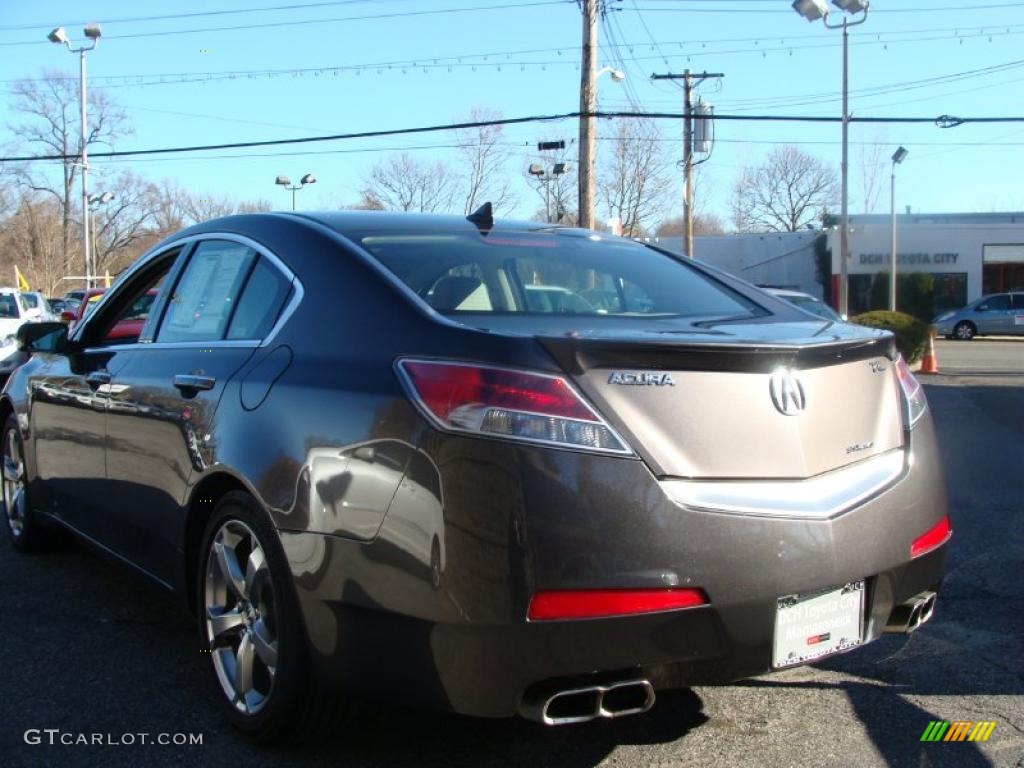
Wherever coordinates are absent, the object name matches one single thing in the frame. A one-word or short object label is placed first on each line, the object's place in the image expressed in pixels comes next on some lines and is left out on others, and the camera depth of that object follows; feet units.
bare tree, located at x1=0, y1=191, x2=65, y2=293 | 239.71
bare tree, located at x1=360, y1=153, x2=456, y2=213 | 151.90
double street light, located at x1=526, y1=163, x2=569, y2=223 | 96.16
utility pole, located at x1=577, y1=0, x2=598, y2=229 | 60.03
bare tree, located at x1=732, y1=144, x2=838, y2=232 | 245.65
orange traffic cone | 61.18
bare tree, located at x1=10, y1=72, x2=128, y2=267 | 218.18
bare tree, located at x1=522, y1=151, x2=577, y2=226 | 126.19
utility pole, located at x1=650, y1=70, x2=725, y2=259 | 94.17
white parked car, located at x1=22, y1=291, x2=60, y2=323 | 64.49
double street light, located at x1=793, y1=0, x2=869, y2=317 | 73.72
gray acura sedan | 8.12
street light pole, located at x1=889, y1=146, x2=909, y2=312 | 113.54
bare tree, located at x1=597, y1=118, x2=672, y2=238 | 159.63
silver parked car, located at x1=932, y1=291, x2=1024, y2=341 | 113.29
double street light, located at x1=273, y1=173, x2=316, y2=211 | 102.11
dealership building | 139.03
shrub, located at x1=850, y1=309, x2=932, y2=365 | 61.21
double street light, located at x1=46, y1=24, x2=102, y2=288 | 112.27
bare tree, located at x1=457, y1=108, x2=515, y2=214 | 129.80
